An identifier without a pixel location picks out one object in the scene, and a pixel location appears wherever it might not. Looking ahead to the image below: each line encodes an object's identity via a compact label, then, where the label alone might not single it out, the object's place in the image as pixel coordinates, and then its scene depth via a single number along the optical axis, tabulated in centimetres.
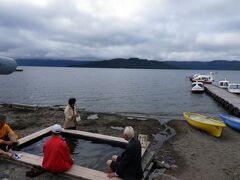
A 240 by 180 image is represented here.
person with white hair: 497
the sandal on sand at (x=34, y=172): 576
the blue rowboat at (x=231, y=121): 1462
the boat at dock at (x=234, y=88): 3752
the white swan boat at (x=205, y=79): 5503
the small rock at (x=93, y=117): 1589
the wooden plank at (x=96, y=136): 883
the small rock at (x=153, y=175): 633
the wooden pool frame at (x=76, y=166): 575
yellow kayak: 1295
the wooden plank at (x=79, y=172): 571
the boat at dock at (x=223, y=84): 4722
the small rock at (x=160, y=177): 618
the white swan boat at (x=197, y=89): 4095
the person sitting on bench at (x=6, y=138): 661
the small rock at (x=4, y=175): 567
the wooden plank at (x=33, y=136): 824
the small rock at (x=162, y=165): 816
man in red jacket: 561
